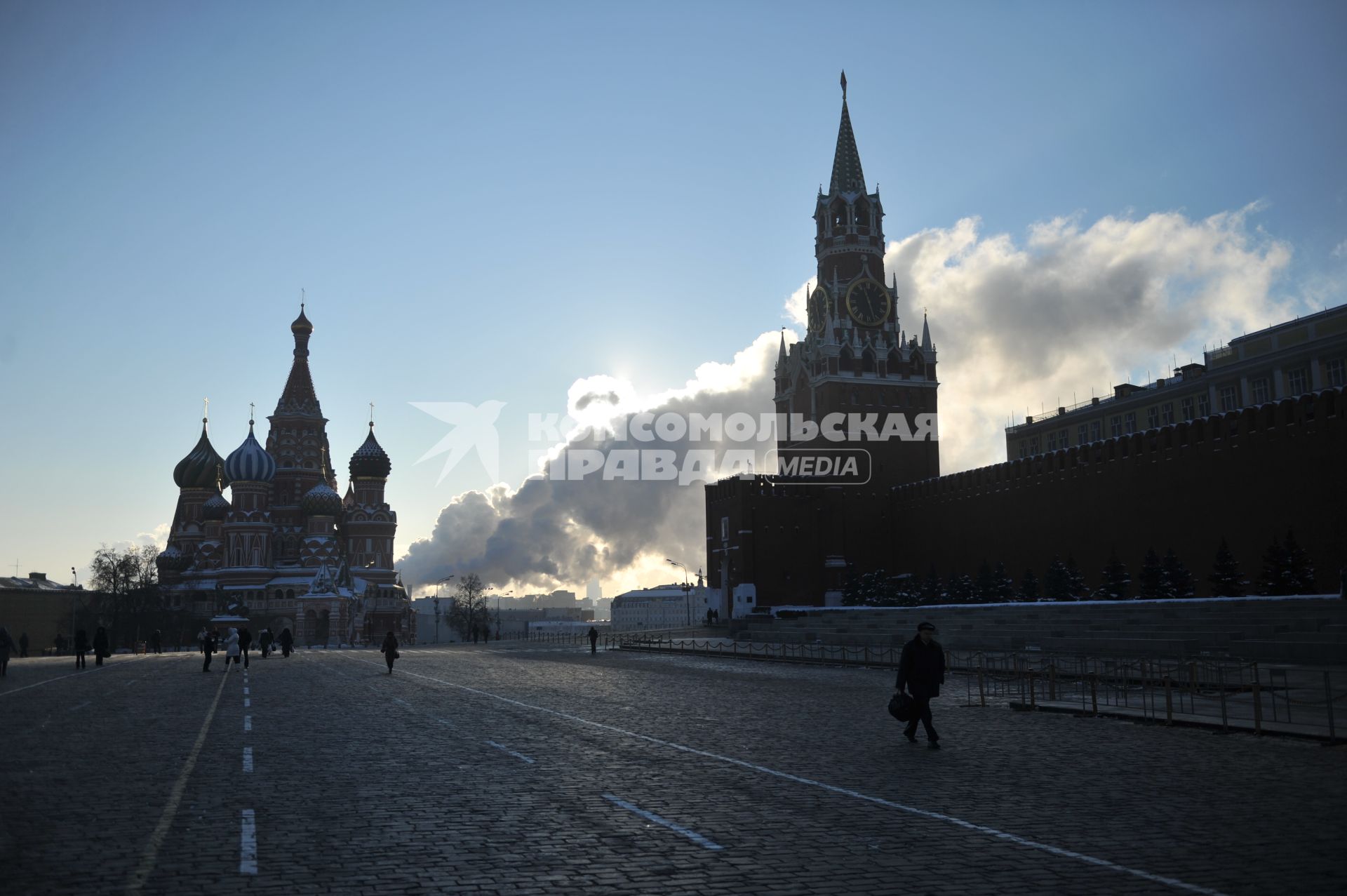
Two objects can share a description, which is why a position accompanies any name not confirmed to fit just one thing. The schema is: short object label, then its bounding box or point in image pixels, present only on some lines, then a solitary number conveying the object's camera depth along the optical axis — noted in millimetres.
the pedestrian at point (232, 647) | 30667
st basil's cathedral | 88188
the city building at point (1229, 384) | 52625
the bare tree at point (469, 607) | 111750
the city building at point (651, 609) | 163125
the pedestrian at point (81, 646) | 34531
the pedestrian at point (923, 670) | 11766
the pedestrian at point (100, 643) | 35522
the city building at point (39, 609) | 93750
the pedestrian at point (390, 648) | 28638
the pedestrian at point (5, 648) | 27391
